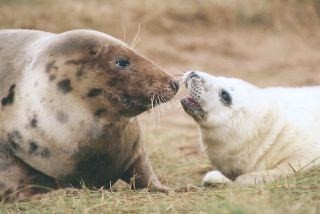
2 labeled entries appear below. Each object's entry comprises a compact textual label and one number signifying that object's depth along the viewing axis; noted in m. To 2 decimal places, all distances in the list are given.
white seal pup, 11.90
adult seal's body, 10.32
